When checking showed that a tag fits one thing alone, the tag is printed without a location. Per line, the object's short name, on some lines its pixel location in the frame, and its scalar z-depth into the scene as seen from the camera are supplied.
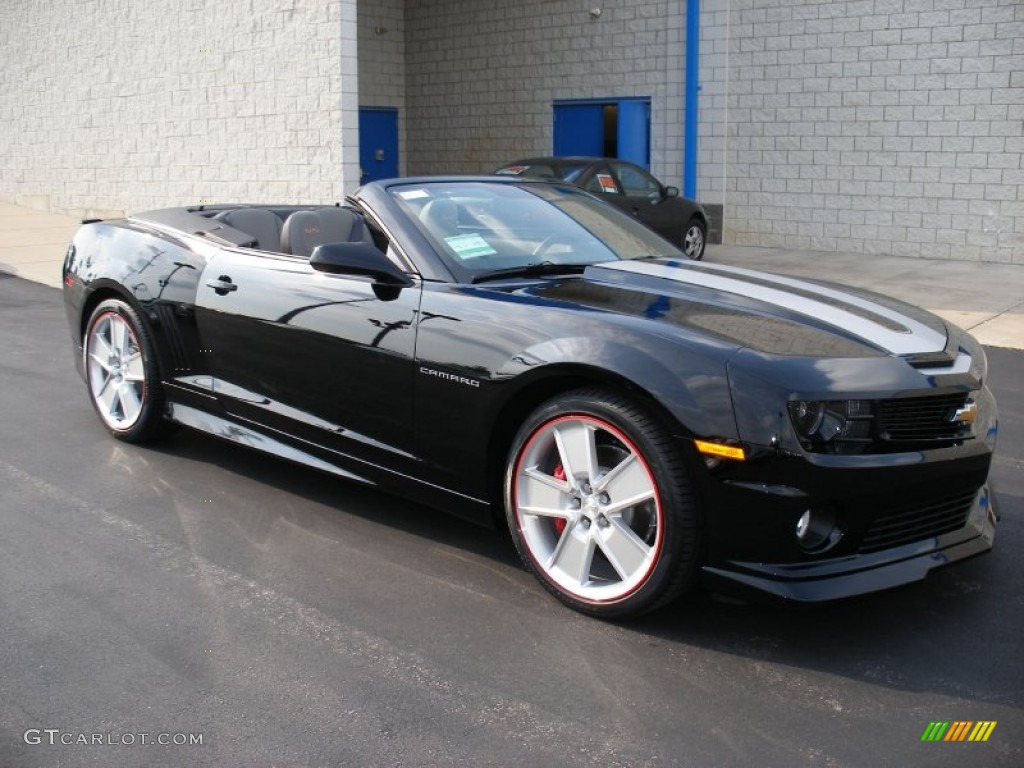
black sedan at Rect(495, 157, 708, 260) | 14.20
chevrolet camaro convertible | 3.31
